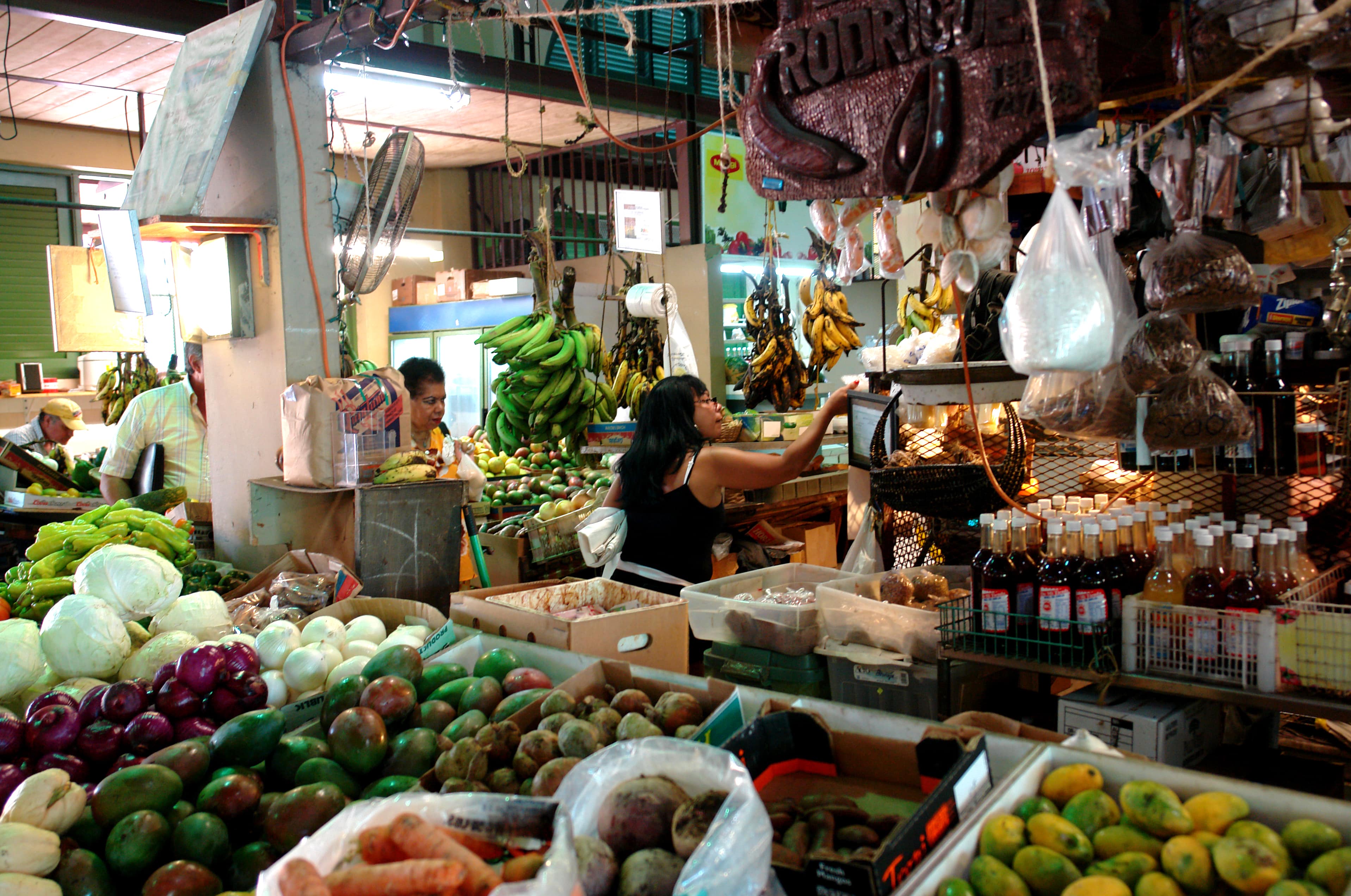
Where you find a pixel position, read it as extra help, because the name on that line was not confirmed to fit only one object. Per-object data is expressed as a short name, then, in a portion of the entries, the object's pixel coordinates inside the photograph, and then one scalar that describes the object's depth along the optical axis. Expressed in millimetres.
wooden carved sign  1473
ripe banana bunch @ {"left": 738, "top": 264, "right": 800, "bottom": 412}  5938
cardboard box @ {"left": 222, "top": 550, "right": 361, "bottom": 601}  3262
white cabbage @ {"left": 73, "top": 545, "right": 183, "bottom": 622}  2732
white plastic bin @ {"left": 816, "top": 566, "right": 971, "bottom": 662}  2688
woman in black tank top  3814
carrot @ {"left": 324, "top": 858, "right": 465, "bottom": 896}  1166
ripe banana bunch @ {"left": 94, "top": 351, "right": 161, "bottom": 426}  7215
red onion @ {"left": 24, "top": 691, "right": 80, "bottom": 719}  1970
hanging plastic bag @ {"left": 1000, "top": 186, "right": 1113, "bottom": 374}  1492
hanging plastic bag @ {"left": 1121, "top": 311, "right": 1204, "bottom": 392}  2381
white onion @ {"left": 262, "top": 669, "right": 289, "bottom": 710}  2273
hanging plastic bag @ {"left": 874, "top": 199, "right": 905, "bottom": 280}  2268
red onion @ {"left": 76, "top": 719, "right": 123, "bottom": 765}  1867
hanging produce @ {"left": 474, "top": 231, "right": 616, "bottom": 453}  4750
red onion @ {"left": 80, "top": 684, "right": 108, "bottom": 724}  1966
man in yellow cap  6707
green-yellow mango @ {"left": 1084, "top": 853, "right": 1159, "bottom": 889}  1235
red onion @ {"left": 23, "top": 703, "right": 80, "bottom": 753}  1872
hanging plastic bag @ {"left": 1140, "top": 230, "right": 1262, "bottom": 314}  2303
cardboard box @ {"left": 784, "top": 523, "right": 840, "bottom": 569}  5641
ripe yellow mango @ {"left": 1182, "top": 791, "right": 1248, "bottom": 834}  1315
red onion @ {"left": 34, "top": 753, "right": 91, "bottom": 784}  1810
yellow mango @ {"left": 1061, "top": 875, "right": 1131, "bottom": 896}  1170
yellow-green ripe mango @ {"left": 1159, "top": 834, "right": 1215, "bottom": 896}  1221
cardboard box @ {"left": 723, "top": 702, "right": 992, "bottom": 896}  1229
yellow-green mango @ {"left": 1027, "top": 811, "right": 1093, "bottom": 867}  1279
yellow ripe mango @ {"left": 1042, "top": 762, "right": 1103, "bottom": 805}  1420
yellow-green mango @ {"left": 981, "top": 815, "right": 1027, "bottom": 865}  1291
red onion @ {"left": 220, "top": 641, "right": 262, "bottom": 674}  2100
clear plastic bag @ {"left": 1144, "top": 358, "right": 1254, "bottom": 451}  2307
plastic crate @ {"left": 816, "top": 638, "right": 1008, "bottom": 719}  2613
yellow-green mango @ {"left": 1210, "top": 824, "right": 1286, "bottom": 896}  1182
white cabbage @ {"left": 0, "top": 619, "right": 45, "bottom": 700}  2334
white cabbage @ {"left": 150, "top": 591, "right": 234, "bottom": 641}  2686
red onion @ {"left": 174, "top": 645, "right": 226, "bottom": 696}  2043
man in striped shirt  4895
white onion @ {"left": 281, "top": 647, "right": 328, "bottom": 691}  2324
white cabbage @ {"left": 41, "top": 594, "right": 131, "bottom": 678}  2395
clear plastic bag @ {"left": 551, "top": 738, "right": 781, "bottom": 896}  1181
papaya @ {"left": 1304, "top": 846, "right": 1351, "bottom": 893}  1168
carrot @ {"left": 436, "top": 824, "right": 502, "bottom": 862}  1307
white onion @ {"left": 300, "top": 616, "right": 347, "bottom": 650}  2520
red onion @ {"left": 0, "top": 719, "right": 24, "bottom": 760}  1856
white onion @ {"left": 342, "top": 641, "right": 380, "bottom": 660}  2510
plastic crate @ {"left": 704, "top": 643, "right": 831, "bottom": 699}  2877
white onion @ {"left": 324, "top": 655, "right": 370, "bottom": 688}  2338
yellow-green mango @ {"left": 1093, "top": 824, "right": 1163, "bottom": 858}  1296
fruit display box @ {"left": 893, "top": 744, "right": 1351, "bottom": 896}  1249
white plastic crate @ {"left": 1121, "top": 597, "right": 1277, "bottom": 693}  2096
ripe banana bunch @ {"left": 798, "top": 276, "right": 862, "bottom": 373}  6191
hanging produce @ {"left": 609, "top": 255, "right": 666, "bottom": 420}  5852
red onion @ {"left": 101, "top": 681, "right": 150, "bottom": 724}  1958
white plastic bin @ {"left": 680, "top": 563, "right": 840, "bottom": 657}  2879
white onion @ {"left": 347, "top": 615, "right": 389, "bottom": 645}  2619
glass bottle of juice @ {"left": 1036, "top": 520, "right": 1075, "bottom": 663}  2314
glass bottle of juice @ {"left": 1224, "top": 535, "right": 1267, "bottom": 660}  2117
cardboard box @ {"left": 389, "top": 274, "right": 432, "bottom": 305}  9375
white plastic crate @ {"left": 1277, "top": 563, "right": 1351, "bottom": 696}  2029
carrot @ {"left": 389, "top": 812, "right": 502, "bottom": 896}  1213
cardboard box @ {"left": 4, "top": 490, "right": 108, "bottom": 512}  5043
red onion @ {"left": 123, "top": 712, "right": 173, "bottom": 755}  1887
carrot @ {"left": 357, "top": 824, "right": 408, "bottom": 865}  1253
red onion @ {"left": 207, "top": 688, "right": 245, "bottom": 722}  2033
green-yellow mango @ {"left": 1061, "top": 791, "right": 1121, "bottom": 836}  1344
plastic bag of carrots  1166
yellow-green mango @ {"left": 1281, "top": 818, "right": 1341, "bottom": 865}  1247
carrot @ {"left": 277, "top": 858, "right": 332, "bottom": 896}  1145
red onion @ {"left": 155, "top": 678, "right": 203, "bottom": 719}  1991
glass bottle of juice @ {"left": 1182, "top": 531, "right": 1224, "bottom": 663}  2162
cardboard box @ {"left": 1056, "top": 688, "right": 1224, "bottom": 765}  2184
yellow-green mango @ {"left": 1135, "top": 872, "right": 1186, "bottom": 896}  1193
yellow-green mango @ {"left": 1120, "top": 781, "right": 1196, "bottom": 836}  1303
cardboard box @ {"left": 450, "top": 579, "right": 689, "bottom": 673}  2541
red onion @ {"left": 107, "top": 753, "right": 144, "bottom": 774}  1791
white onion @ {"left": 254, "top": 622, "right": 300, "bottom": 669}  2424
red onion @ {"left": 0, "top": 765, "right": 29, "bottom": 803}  1726
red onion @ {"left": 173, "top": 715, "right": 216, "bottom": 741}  1939
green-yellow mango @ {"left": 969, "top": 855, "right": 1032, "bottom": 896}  1215
